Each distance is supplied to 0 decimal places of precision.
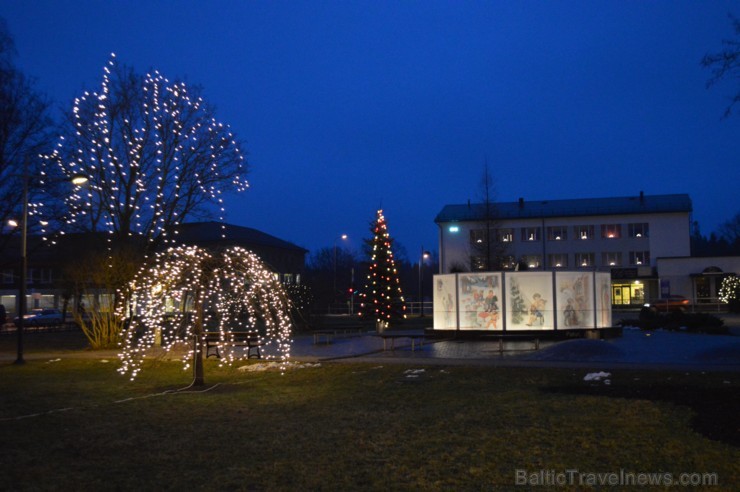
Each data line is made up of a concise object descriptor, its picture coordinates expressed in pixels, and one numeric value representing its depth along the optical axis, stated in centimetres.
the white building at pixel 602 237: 6531
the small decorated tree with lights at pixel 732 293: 4528
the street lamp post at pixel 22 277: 2084
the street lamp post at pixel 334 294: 5328
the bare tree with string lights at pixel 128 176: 2659
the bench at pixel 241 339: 2006
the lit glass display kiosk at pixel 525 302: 2575
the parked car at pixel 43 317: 5109
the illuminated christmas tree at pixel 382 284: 3719
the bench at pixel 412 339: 2252
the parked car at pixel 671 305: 4807
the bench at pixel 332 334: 2679
